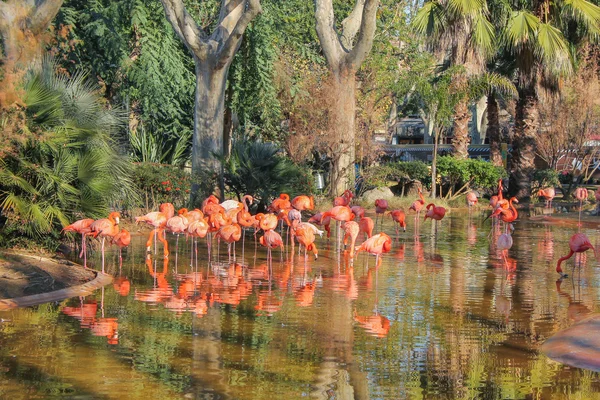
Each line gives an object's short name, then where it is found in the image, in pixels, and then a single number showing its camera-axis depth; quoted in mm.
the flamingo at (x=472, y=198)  25469
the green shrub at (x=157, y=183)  19406
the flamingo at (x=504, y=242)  14086
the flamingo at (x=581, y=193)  24672
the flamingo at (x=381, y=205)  19391
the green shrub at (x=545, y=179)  32000
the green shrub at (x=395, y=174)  27172
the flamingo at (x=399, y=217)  17959
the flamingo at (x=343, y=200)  19086
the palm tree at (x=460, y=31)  26906
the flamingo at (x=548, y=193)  26844
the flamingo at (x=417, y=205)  19909
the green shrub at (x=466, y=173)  29938
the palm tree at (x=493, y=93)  28750
